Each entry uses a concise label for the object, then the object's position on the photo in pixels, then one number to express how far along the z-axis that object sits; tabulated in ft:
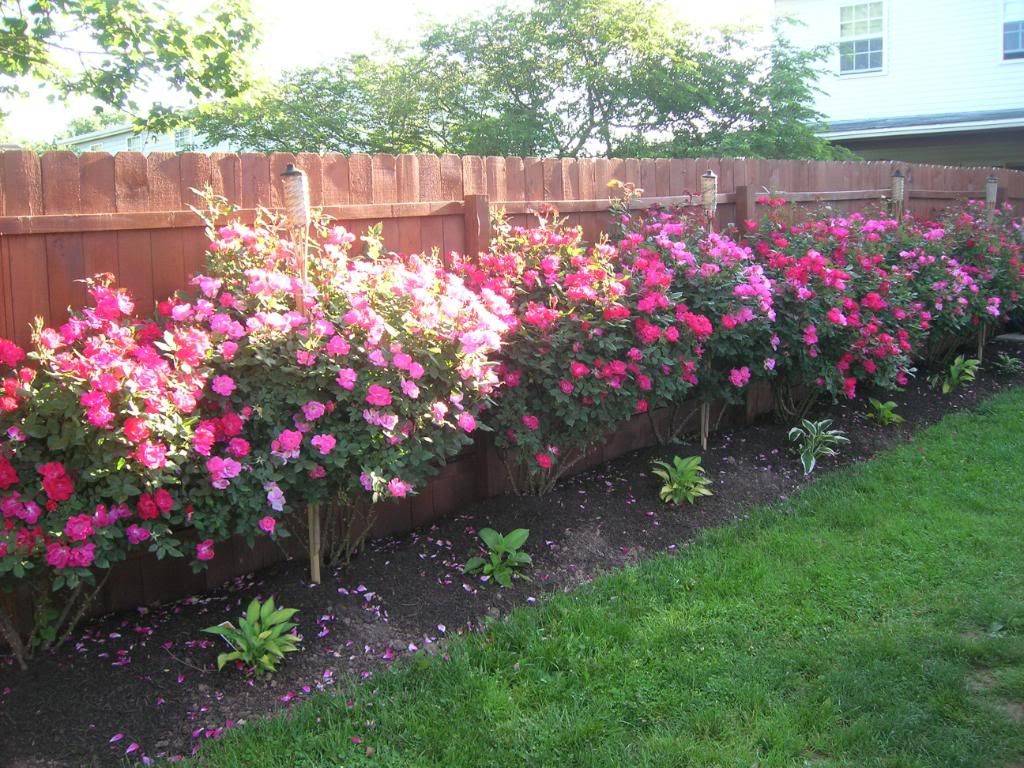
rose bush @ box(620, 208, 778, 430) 16.51
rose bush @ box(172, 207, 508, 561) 10.14
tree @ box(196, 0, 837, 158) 44.24
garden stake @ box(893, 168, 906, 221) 27.40
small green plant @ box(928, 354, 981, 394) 24.24
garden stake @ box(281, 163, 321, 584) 11.48
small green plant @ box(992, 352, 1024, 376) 26.81
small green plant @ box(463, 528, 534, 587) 12.54
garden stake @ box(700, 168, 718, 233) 19.36
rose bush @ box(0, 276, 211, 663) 8.95
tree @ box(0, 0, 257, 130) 29.81
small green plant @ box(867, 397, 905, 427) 20.68
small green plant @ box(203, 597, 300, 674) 9.95
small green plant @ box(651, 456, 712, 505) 15.52
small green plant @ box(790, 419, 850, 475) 18.02
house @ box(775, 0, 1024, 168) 51.78
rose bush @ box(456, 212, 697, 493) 13.79
